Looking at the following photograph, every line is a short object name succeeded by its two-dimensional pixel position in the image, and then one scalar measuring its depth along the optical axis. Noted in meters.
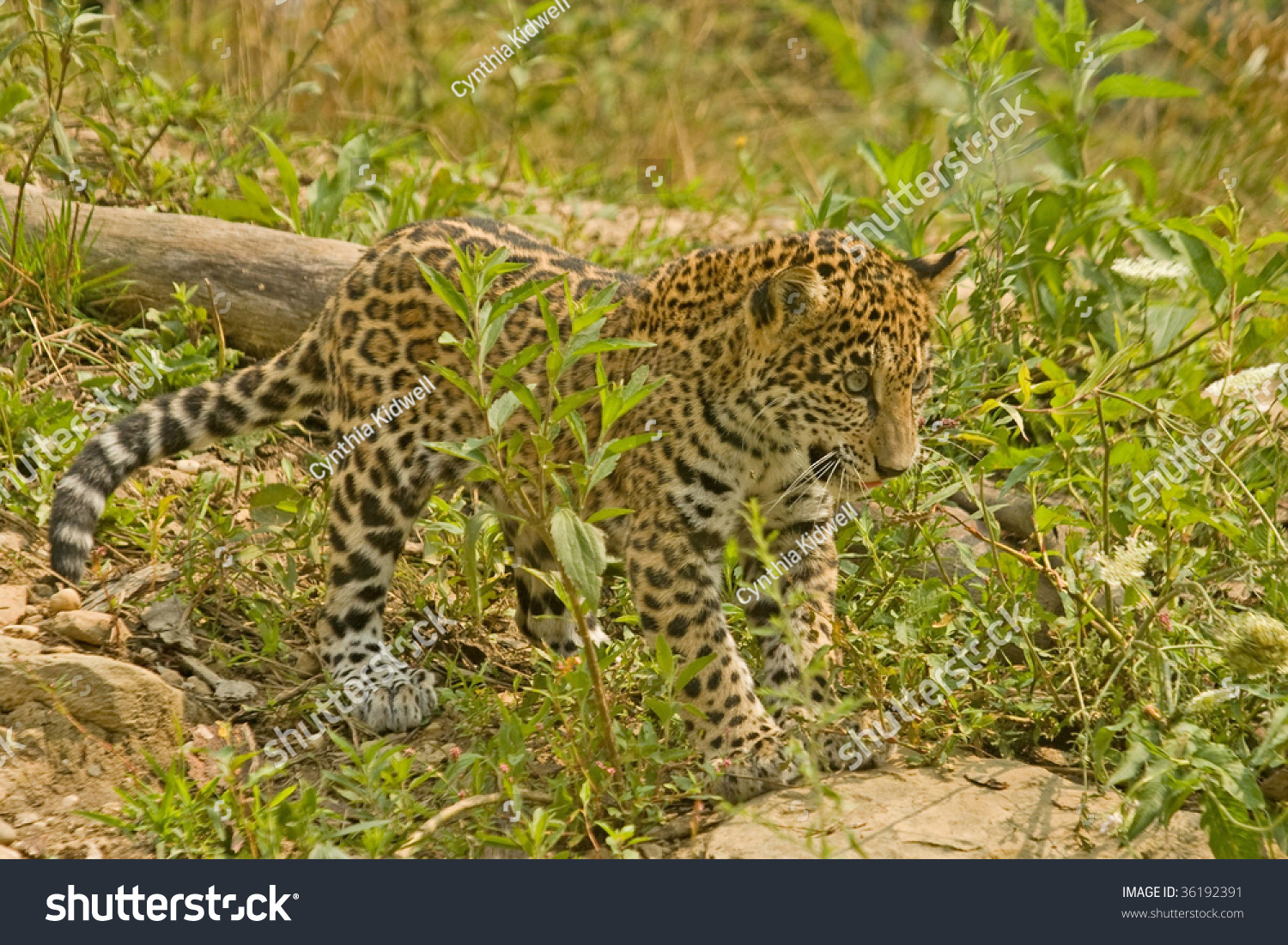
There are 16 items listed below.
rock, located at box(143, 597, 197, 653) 11.59
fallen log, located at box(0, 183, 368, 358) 14.45
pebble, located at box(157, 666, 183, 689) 11.16
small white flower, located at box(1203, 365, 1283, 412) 9.32
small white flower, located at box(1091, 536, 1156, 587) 8.72
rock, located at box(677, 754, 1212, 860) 8.65
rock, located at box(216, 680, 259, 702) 11.17
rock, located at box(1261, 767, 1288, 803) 9.16
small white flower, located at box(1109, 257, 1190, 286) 10.77
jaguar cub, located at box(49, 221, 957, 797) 10.12
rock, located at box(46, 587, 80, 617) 11.45
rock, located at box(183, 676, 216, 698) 11.19
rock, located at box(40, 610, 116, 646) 11.11
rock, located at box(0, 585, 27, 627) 11.27
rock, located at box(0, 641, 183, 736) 9.78
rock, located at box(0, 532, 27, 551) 12.14
